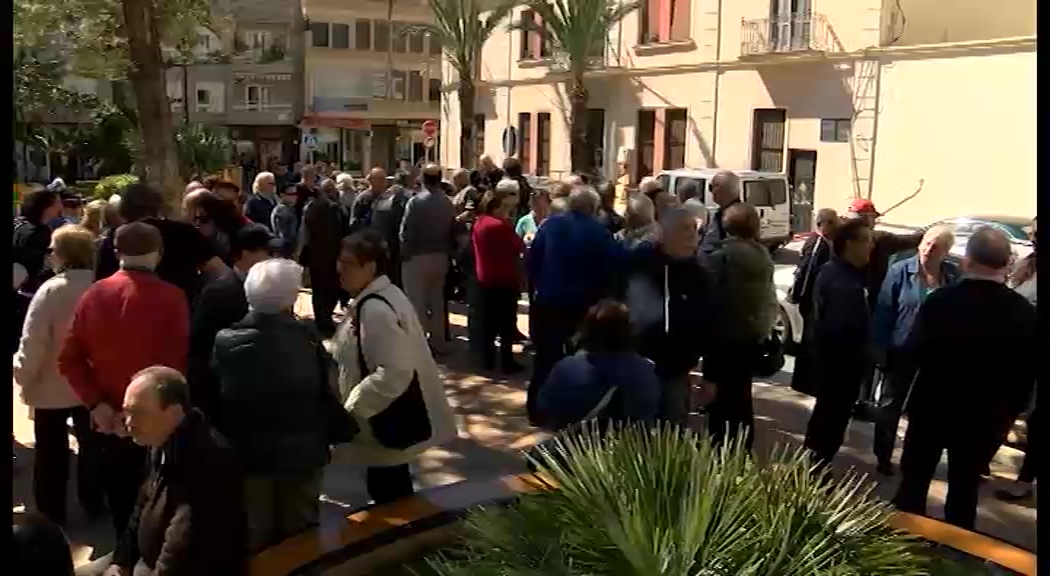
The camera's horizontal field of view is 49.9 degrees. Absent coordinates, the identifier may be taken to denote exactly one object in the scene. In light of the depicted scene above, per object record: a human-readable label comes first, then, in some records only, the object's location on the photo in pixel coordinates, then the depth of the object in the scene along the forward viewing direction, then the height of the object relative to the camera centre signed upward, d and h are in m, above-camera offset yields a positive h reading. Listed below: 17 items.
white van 19.22 -0.51
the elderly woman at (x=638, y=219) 6.97 -0.32
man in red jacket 4.26 -0.65
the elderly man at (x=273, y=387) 3.71 -0.74
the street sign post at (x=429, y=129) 29.28 +0.94
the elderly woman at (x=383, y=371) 4.14 -0.77
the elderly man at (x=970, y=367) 4.44 -0.77
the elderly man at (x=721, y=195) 7.28 -0.17
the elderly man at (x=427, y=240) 8.60 -0.57
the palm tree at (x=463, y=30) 30.67 +3.72
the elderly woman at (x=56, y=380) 4.74 -0.95
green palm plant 2.68 -0.88
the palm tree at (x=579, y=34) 26.28 +3.19
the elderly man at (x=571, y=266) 6.66 -0.58
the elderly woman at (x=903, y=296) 5.68 -0.63
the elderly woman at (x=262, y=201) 9.81 -0.34
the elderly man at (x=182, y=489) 3.08 -0.91
